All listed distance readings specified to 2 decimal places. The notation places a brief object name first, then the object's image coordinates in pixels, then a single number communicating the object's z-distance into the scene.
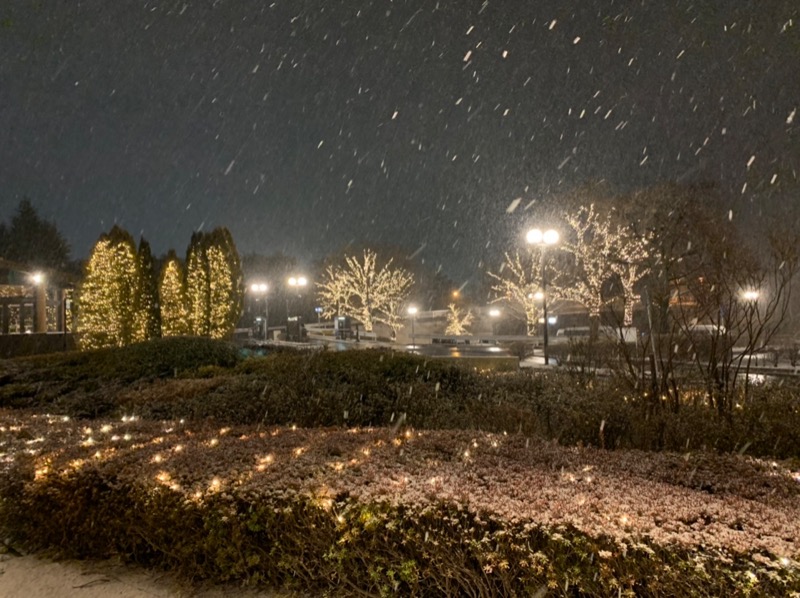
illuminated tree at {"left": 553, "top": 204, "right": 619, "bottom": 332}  28.62
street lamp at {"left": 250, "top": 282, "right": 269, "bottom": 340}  30.38
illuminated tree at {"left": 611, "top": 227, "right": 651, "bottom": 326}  27.77
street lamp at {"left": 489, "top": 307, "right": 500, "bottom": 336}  44.22
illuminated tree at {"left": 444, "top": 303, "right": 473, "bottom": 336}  44.31
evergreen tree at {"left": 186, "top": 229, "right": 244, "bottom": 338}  23.91
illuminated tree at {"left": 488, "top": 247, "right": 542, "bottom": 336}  33.91
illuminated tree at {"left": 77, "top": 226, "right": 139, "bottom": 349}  21.23
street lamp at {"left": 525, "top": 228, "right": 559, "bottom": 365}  17.03
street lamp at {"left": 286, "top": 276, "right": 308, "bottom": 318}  32.91
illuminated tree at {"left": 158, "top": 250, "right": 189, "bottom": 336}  23.09
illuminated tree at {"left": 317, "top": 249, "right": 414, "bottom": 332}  42.91
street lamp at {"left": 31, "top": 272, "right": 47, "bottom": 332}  25.97
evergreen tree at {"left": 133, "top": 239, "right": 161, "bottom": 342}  21.97
